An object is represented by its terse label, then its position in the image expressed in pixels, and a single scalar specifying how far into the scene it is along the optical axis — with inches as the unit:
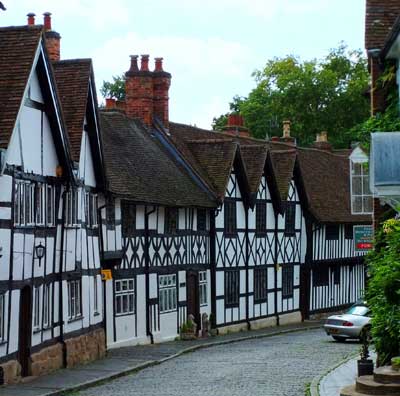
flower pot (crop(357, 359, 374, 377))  803.4
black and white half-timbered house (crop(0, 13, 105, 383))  865.5
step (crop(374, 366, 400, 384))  703.2
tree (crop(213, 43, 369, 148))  2898.6
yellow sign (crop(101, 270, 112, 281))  1186.0
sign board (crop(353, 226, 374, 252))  1339.8
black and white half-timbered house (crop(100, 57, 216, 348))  1254.3
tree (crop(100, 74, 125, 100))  3351.1
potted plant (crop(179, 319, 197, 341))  1437.0
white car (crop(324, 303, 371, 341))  1359.5
